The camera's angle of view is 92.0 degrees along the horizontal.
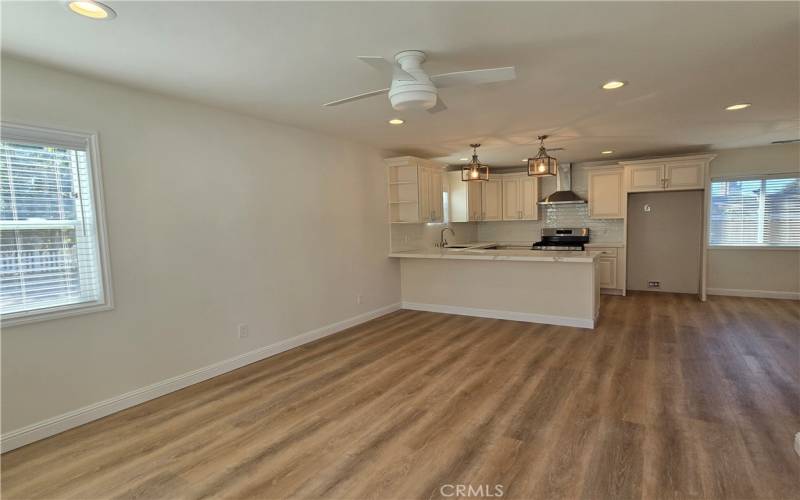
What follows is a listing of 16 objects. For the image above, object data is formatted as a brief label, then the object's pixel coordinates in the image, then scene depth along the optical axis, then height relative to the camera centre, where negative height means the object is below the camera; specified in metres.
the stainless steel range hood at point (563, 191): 6.97 +0.48
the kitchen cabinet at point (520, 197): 7.38 +0.41
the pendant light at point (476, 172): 4.87 +0.60
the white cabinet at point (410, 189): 5.67 +0.49
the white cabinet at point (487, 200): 7.60 +0.38
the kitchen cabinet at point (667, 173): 5.96 +0.64
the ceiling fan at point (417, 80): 2.15 +0.81
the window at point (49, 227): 2.45 +0.05
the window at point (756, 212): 5.90 -0.02
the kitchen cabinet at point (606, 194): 6.59 +0.37
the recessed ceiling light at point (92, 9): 1.80 +1.07
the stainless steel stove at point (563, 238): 7.12 -0.40
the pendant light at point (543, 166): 4.38 +0.59
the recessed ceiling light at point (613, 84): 2.98 +1.02
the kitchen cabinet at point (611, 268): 6.61 -0.91
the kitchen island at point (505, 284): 4.82 -0.89
